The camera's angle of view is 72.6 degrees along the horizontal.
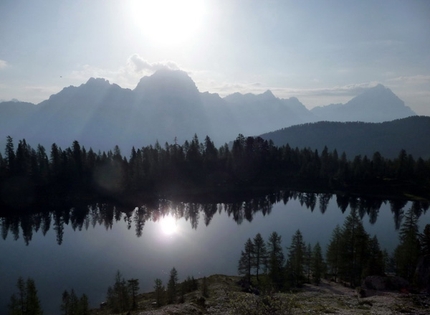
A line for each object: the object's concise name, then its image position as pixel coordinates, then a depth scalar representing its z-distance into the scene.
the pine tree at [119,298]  43.69
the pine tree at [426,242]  47.59
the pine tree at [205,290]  47.31
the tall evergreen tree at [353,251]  53.53
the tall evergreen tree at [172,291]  45.20
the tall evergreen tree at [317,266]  55.47
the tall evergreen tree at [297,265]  54.34
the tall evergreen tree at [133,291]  45.26
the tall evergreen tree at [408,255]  50.69
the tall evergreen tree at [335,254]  57.28
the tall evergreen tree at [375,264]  51.06
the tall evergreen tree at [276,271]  52.78
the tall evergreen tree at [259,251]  56.56
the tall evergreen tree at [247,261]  56.47
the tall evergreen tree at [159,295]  44.25
